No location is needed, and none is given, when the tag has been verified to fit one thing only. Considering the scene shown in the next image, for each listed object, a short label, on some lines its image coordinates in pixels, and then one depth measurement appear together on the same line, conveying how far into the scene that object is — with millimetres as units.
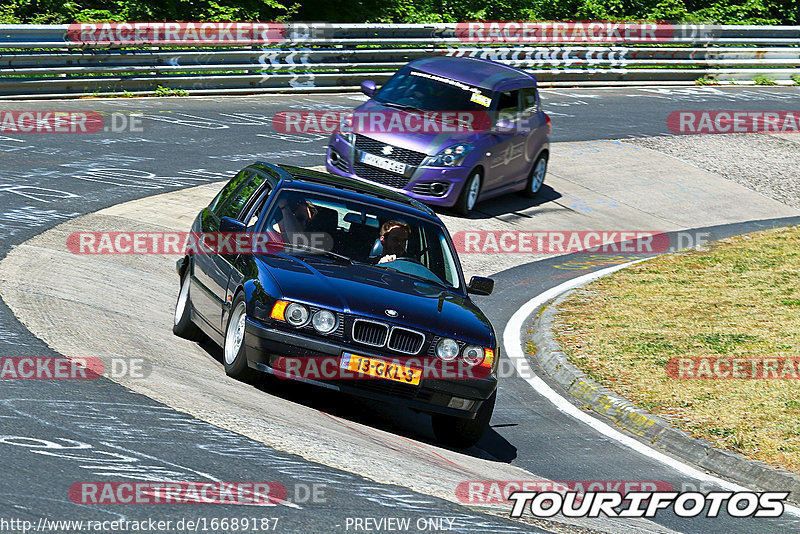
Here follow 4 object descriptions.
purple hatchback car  33281
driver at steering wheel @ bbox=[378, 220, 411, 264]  18859
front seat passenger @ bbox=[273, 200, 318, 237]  18687
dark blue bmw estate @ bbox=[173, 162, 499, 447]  16250
